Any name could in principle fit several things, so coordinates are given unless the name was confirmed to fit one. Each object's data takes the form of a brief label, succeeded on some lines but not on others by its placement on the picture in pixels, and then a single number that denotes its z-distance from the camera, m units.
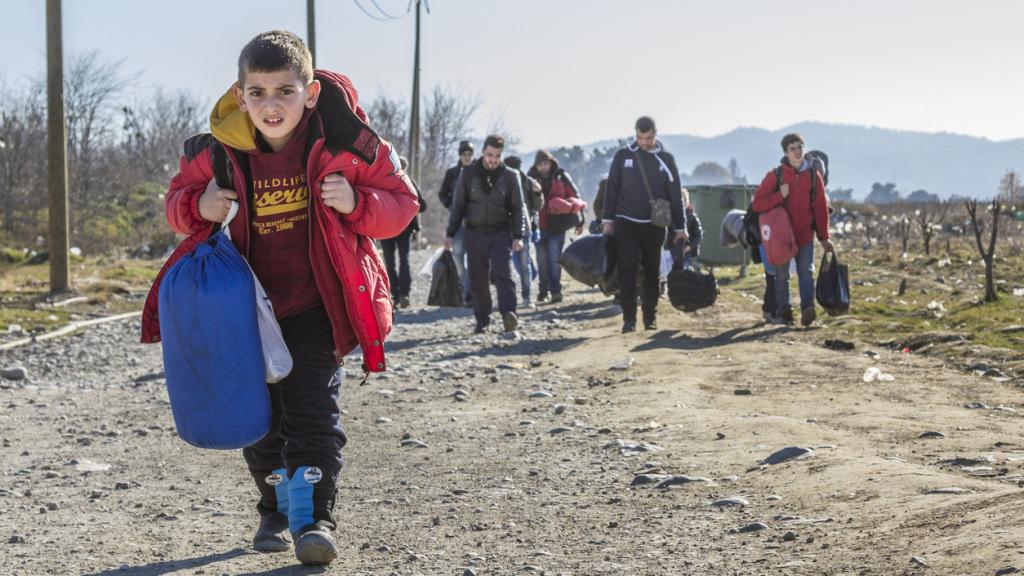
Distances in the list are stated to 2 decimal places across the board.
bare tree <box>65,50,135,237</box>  42.53
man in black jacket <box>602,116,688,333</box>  13.11
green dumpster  24.39
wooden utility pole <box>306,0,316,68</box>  27.48
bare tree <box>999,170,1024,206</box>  42.78
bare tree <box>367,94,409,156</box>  62.78
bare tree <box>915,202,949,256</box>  27.70
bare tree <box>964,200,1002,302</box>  15.88
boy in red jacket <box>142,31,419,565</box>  4.77
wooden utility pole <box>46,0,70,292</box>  20.20
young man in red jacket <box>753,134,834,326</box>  13.61
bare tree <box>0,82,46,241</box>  34.94
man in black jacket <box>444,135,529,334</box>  13.50
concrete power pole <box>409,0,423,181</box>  39.73
